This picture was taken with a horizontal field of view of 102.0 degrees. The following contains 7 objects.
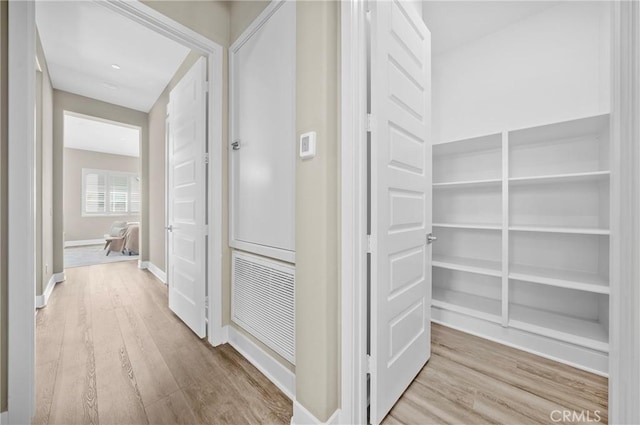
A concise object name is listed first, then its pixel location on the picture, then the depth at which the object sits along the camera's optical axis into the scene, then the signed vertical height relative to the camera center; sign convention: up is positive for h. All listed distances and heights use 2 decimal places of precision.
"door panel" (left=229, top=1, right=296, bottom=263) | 1.55 +0.52
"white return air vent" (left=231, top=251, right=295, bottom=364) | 1.54 -0.59
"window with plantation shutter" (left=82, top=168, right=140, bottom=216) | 7.35 +0.56
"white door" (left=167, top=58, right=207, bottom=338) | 2.08 +0.12
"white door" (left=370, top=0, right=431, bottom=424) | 1.21 +0.07
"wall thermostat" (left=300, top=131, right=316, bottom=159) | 1.20 +0.31
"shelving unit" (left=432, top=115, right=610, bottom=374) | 1.82 -0.24
